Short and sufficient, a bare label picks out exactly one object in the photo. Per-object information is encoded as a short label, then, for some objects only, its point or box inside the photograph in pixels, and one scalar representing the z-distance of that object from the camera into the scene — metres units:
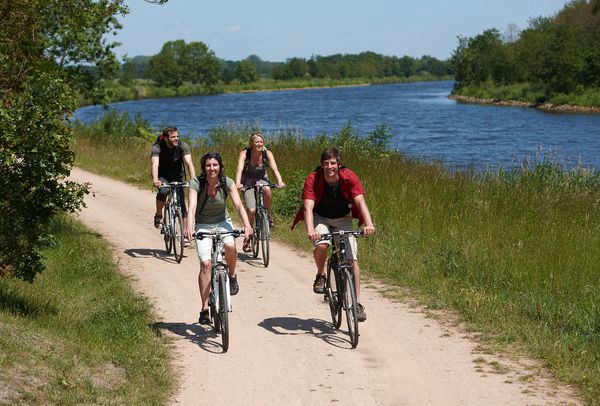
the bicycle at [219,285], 8.66
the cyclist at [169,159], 13.27
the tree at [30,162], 9.30
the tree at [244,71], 195.50
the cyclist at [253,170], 13.31
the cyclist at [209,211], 9.02
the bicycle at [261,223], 12.93
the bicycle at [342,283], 8.66
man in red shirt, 8.74
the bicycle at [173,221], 13.32
